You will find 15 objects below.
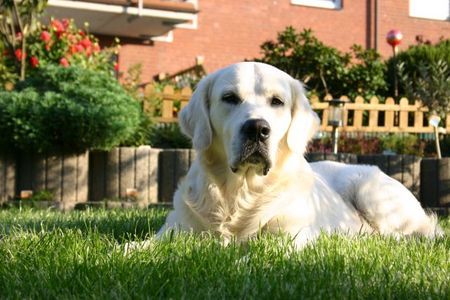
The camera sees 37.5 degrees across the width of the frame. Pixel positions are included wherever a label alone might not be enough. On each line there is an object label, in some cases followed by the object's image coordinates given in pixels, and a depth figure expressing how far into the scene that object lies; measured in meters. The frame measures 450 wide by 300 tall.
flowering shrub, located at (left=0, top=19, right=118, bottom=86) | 8.70
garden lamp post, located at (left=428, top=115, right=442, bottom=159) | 8.23
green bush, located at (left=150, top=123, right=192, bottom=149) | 8.43
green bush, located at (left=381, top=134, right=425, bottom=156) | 10.44
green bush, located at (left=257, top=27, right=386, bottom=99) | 12.71
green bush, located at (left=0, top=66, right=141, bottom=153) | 6.69
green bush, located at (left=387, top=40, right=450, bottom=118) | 8.71
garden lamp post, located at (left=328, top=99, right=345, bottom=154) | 9.17
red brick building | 13.38
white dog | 3.34
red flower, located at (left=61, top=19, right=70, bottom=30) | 9.59
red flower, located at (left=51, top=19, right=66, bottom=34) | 9.06
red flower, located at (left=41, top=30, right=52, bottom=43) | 8.91
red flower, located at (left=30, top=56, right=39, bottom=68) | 8.62
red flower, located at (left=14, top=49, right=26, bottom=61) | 8.50
